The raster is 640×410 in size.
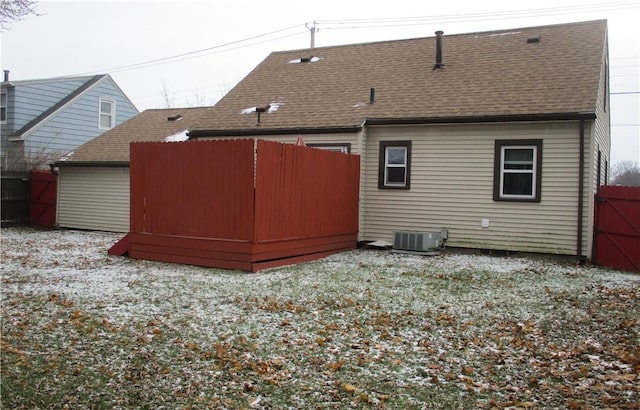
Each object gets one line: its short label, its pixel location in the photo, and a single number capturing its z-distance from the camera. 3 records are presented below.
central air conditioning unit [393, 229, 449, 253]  12.36
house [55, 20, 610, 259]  11.80
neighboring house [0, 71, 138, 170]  21.83
